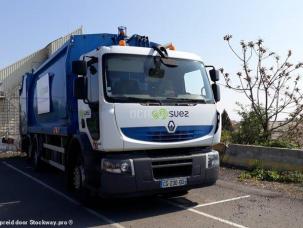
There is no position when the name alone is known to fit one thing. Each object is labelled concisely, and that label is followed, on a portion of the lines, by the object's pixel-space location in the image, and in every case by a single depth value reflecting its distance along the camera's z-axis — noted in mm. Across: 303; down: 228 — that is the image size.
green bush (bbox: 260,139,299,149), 12261
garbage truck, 6695
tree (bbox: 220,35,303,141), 13984
